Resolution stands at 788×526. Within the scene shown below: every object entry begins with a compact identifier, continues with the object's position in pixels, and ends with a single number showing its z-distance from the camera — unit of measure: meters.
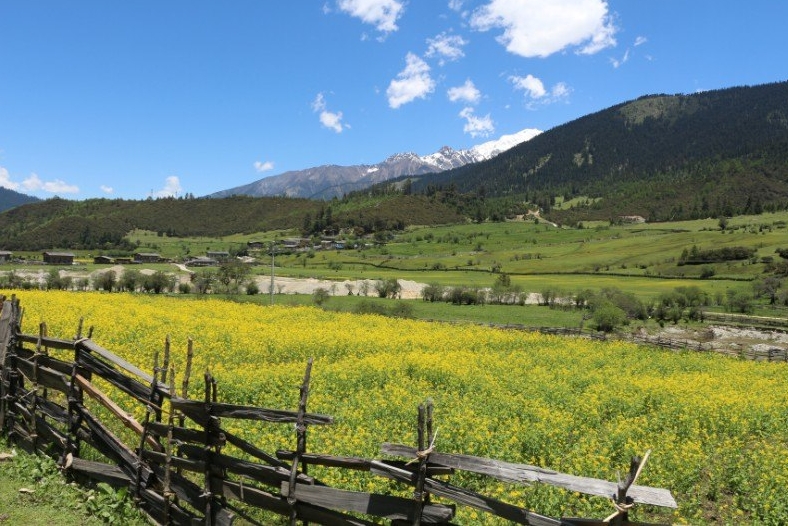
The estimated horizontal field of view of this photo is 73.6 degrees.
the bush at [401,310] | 58.33
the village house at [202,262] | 144.62
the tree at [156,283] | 77.06
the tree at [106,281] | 75.05
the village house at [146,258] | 152.88
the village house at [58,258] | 136.62
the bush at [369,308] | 60.38
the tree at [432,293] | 85.94
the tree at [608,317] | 60.78
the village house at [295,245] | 192.00
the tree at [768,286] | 87.75
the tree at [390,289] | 87.06
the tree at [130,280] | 77.25
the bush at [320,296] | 71.19
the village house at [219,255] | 166.40
